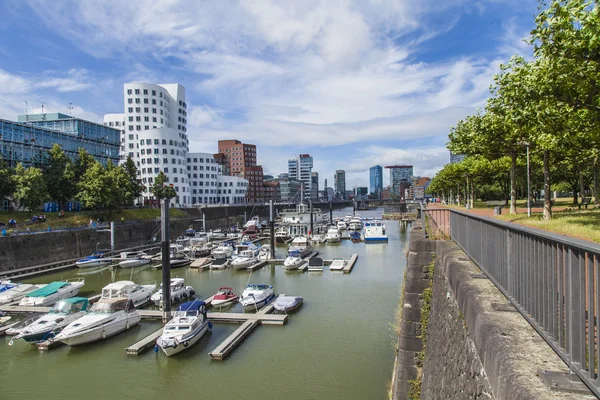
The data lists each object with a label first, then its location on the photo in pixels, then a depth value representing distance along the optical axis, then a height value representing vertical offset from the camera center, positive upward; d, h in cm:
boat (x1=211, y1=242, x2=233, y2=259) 4908 -644
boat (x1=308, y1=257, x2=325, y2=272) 4138 -698
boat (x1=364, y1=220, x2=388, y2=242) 6612 -607
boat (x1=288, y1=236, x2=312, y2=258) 5341 -657
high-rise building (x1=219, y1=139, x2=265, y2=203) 16875 +1648
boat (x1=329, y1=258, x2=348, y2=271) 4173 -713
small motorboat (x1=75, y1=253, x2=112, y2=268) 4550 -685
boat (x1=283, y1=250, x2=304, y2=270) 4325 -692
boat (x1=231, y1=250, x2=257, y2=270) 4456 -697
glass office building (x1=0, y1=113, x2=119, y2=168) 6475 +1217
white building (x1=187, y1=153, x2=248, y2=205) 11662 +544
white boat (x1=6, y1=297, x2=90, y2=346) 2198 -690
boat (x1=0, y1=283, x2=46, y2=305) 3036 -692
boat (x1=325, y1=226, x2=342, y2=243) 6856 -664
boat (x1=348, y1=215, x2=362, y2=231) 8660 -602
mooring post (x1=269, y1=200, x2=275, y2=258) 4894 -498
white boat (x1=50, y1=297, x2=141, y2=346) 2164 -694
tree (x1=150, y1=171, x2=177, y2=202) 8969 +278
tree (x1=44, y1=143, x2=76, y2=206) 6131 +421
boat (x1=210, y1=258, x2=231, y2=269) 4519 -727
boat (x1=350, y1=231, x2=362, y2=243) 6975 -697
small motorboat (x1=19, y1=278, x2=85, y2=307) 2934 -693
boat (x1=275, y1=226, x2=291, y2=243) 7038 -651
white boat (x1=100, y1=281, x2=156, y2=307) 2784 -654
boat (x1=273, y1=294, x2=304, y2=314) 2655 -711
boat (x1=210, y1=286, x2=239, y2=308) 2864 -722
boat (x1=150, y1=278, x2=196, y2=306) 3005 -715
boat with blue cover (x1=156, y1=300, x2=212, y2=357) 1997 -684
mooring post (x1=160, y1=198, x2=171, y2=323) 2519 -401
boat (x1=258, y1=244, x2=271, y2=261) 4842 -674
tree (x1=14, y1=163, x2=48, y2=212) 5141 +212
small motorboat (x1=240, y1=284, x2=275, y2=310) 2759 -695
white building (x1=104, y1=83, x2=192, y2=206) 10300 +1849
